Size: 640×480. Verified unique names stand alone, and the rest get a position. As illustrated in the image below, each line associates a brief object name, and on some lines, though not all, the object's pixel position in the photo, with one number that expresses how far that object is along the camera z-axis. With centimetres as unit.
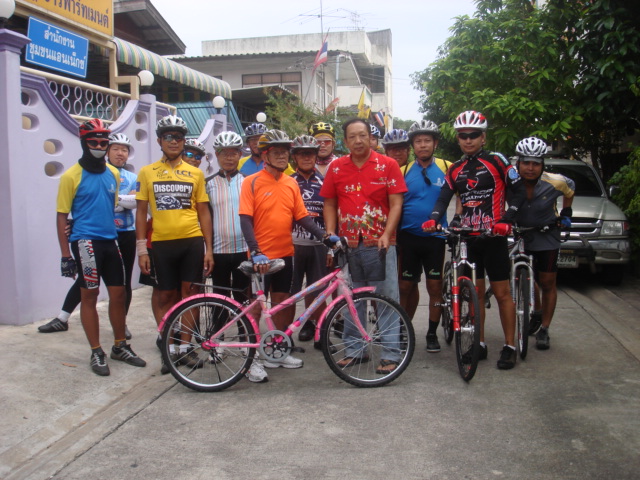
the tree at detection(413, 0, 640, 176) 983
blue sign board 822
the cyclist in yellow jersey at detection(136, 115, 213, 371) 529
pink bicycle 496
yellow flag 3103
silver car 873
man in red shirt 518
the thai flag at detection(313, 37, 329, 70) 2297
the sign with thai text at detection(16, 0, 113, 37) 909
